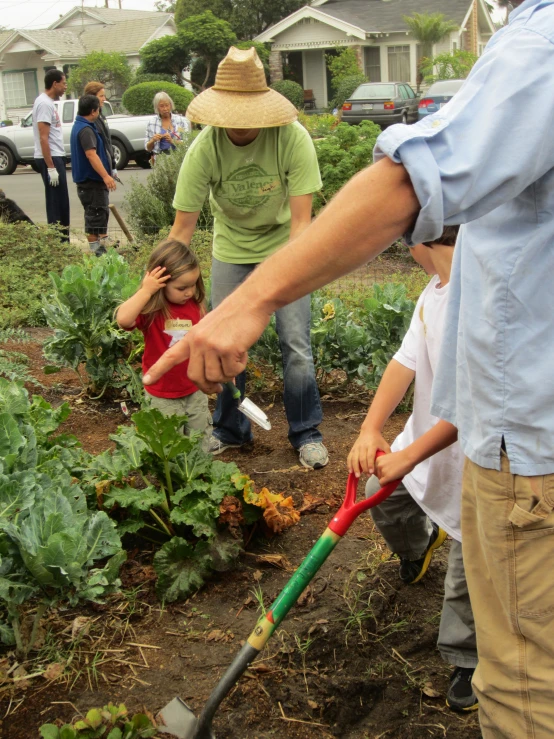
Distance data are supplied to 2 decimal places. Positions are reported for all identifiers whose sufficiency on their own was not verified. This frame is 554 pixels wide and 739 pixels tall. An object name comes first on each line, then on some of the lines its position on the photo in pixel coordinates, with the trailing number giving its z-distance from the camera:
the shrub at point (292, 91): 36.38
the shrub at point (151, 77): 37.44
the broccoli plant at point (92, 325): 4.64
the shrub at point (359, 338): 4.77
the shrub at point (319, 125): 13.39
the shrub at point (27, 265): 6.82
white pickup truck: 21.45
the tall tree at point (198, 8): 42.56
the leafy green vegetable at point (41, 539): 2.47
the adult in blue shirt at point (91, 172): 8.67
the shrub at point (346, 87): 35.19
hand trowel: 3.21
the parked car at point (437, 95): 24.14
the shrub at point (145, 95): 31.14
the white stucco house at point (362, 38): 40.78
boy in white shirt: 2.40
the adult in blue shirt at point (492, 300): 1.28
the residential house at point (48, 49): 46.88
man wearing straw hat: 3.88
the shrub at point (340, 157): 10.08
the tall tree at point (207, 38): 38.34
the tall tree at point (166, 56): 38.62
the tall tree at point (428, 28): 38.34
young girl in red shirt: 3.65
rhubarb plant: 3.02
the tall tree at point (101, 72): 40.00
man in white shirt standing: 9.57
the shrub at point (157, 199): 9.56
